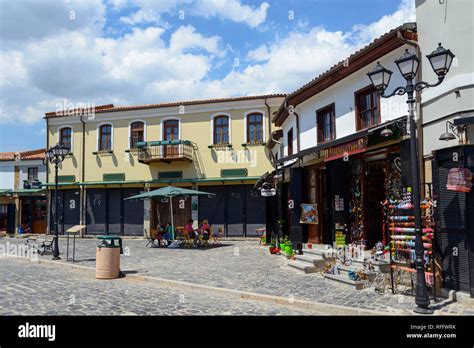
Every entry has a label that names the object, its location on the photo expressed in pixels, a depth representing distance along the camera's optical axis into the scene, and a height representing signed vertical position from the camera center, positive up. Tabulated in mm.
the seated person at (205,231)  17562 -1288
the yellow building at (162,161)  22016 +2402
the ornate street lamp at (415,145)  6590 +947
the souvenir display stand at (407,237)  7794 -766
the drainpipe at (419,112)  8367 +1889
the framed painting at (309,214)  12844 -423
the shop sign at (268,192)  15984 +374
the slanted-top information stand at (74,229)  13039 -853
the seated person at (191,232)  17500 -1344
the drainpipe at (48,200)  25027 +257
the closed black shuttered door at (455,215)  7094 -286
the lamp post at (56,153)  13984 +1794
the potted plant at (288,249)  12930 -1561
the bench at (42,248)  15475 -1901
